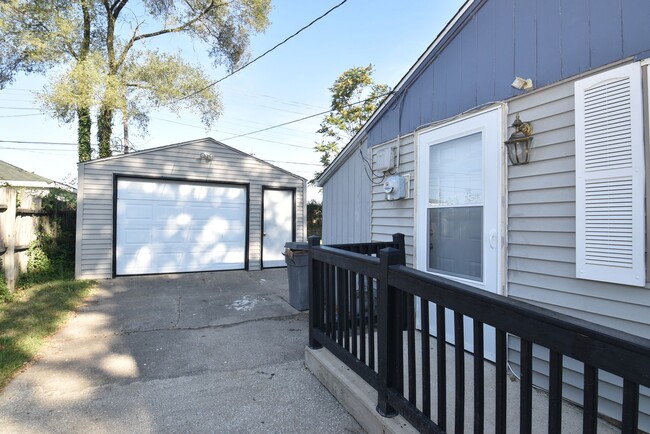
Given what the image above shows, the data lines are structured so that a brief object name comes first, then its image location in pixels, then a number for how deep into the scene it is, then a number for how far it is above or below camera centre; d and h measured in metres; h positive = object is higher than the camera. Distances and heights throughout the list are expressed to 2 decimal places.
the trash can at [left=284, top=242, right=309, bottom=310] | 4.79 -0.83
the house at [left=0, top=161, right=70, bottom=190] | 13.77 +1.62
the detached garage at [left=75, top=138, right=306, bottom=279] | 6.83 +0.07
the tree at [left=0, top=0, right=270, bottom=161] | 8.95 +4.66
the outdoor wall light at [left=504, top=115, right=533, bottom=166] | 2.45 +0.55
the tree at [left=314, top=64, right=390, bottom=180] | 16.23 +5.44
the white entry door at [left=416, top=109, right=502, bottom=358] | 2.72 +0.12
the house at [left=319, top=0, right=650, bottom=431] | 1.92 +0.42
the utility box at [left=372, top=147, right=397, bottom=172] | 3.90 +0.66
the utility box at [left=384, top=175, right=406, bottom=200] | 3.73 +0.32
